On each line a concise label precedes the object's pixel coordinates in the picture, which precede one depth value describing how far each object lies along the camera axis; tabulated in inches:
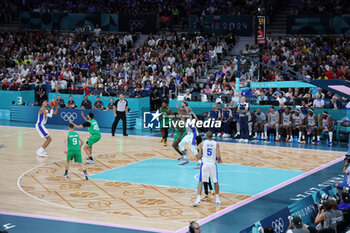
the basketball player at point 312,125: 958.4
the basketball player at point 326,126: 950.4
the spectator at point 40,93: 1237.7
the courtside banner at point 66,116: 1105.6
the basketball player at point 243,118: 986.5
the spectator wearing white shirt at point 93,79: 1283.2
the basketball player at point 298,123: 969.2
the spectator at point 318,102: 990.4
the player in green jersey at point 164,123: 903.4
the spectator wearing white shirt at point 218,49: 1306.6
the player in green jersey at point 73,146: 668.1
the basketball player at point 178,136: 781.9
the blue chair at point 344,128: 948.6
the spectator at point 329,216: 441.4
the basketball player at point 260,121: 1005.1
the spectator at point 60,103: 1144.8
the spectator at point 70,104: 1141.7
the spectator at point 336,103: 982.4
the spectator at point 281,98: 1023.6
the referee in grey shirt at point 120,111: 1007.1
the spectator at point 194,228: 371.2
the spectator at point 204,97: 1086.4
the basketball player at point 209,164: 574.2
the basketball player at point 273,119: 991.0
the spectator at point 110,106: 1100.0
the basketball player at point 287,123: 980.2
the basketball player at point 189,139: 758.5
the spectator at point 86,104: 1119.0
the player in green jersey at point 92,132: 758.6
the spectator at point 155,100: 1133.1
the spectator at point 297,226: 392.5
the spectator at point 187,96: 1098.1
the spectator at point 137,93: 1137.7
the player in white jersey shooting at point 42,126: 827.4
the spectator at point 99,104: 1114.1
